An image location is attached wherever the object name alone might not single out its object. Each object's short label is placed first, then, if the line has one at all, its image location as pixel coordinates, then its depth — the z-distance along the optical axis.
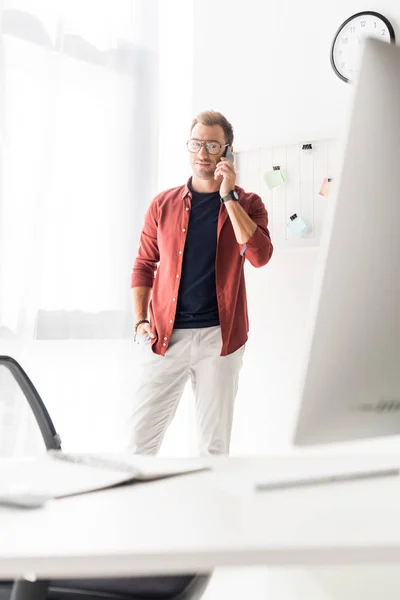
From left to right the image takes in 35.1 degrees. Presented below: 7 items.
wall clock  2.66
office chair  0.92
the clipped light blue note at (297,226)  2.78
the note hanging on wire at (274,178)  2.85
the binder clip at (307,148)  2.80
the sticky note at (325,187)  2.75
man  2.40
